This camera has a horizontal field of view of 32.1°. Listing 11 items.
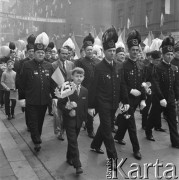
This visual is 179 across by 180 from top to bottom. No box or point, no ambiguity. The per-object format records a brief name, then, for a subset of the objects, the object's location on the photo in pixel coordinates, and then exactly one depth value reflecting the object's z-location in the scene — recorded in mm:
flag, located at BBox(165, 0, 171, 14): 19462
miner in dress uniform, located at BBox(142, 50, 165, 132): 6102
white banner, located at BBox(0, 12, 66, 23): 25458
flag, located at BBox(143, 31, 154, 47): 13336
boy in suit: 4571
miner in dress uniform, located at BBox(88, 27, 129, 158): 4918
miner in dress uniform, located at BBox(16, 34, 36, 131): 7227
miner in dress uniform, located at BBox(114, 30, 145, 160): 5555
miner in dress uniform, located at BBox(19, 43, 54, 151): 5648
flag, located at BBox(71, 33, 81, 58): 12533
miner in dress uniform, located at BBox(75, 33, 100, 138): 6743
